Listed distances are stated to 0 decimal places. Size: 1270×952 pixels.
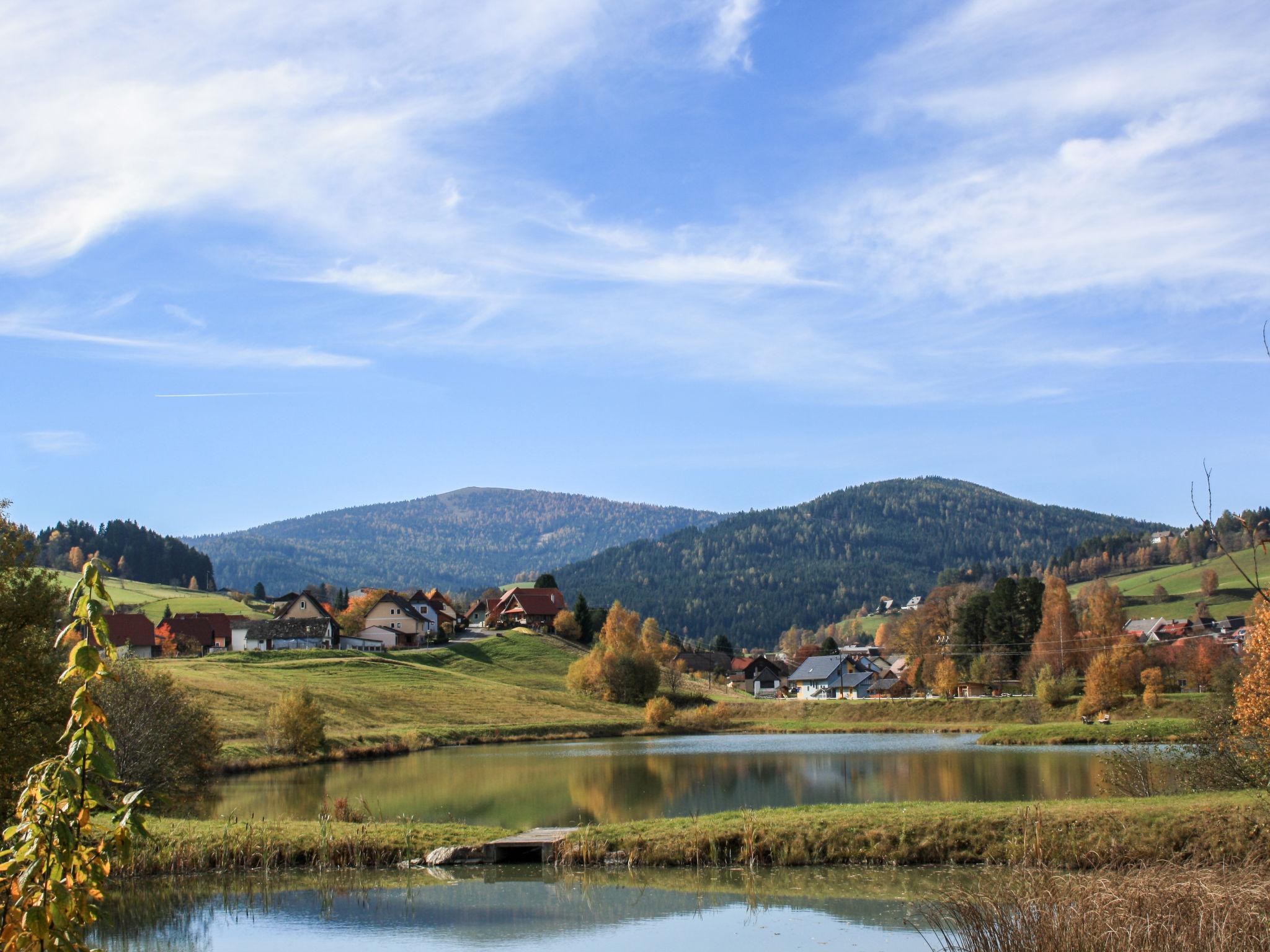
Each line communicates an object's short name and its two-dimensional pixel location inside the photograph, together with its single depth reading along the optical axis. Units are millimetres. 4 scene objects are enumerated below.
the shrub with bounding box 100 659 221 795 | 36531
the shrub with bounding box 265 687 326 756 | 55656
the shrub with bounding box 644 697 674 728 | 82750
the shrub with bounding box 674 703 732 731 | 84750
